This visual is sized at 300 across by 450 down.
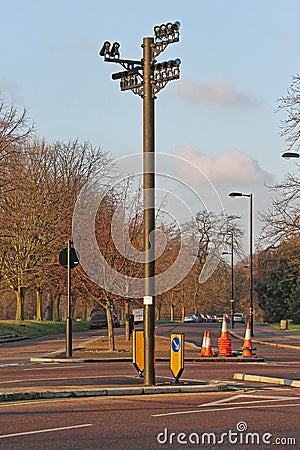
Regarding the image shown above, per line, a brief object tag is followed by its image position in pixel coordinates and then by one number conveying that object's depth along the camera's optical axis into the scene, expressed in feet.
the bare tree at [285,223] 147.64
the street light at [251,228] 176.90
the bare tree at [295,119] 150.71
